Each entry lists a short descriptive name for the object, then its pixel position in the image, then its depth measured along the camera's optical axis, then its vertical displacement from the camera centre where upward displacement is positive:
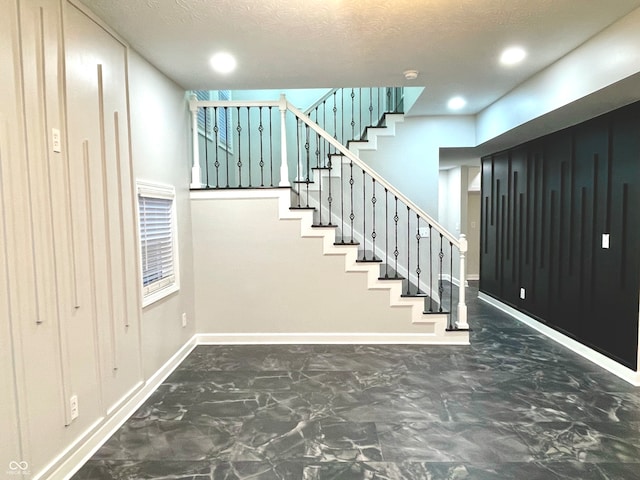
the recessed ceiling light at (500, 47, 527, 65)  3.04 +1.34
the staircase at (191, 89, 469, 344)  4.21 +0.10
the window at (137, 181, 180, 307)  3.12 -0.13
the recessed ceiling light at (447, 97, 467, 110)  4.39 +1.39
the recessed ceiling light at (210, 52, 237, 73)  3.10 +1.37
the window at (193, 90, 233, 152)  5.01 +1.54
